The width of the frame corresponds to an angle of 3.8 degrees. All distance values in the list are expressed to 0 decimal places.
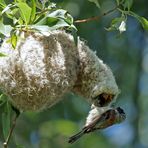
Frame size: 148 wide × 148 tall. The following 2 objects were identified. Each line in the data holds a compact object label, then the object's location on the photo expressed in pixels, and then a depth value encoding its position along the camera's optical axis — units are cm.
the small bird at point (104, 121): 374
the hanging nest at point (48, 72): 370
